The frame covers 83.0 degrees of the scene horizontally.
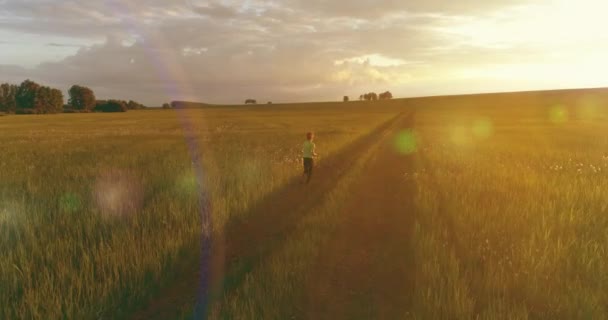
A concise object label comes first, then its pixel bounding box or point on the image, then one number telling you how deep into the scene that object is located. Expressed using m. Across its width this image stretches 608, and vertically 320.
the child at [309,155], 11.02
